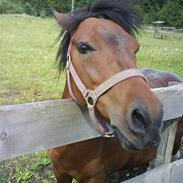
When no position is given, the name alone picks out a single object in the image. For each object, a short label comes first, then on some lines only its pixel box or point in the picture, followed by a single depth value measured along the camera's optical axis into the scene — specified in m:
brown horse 1.54
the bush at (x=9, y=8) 27.41
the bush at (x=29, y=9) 28.69
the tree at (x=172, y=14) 30.27
